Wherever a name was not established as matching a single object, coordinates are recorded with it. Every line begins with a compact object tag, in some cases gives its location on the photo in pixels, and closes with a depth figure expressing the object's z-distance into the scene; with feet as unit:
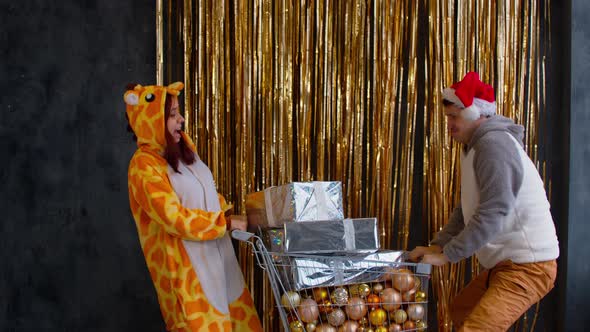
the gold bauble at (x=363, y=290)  6.31
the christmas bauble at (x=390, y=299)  6.27
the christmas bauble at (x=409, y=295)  6.36
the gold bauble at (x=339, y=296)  6.27
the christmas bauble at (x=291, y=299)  6.28
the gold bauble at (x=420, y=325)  6.38
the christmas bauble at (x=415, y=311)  6.32
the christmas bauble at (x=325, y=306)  6.29
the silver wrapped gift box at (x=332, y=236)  6.48
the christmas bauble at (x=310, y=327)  6.30
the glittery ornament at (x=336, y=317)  6.25
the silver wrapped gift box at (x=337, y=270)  6.26
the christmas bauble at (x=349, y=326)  6.25
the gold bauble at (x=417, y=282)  6.42
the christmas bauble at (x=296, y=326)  6.29
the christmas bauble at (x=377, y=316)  6.24
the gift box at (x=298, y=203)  6.93
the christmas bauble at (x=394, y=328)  6.28
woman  6.89
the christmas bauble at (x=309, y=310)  6.26
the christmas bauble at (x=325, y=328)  6.25
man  6.60
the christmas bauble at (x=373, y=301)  6.26
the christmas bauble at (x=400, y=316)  6.27
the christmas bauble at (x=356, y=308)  6.26
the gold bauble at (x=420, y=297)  6.39
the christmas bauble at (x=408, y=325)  6.33
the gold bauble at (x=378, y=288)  6.33
